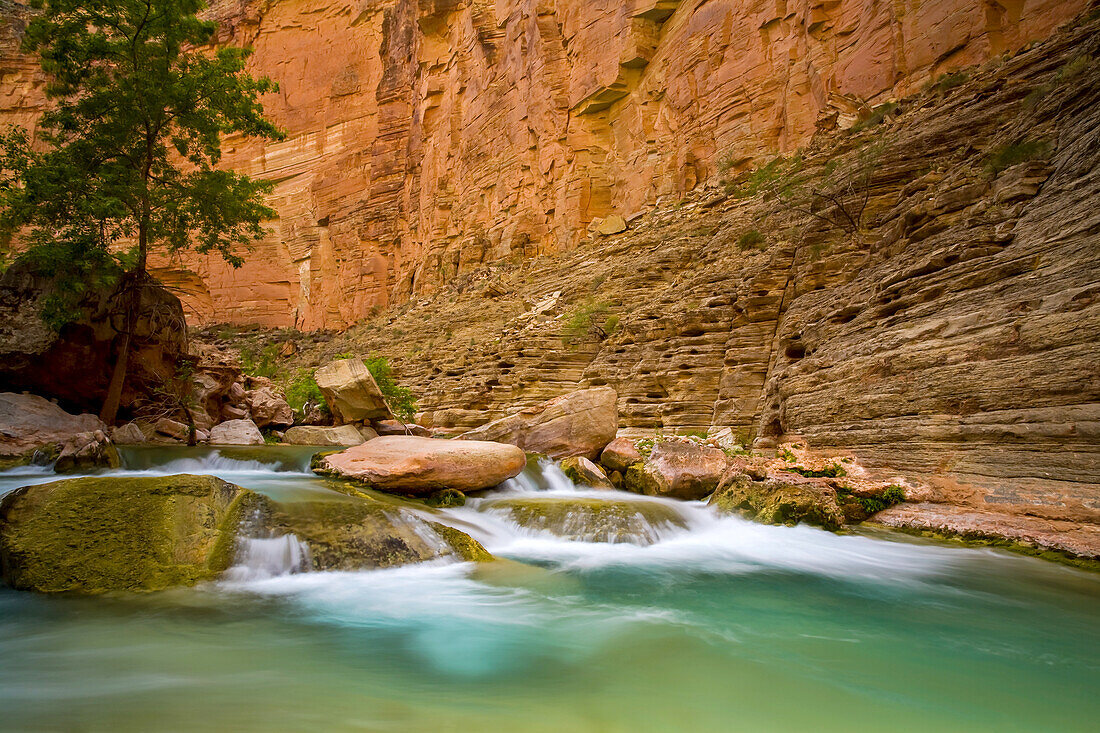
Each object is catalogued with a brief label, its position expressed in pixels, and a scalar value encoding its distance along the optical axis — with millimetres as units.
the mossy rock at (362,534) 4754
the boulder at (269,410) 13516
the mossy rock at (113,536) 3938
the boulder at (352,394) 12492
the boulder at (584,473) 9039
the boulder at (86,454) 7348
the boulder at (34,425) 8102
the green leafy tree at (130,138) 9906
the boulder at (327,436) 11875
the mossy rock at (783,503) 6910
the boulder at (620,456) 9391
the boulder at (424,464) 6828
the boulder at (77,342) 9734
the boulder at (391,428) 12812
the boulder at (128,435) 10102
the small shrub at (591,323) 18781
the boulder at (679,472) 8438
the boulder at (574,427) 9984
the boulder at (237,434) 11469
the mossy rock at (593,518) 6527
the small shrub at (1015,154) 8469
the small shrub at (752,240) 16672
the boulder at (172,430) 10852
